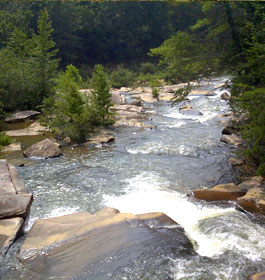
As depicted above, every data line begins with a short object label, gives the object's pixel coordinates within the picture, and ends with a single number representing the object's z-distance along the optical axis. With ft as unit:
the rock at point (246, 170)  31.45
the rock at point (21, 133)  47.39
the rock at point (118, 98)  70.18
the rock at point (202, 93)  79.05
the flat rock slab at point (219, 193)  26.09
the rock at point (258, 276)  16.01
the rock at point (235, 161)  33.83
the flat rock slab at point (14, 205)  21.42
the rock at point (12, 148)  40.01
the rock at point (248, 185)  26.96
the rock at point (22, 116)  55.36
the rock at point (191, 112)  59.41
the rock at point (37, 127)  50.19
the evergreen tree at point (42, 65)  60.80
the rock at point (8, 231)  18.86
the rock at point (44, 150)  37.60
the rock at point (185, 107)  62.84
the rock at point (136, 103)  69.46
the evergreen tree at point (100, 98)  48.70
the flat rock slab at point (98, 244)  17.37
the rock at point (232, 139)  40.83
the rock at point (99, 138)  42.22
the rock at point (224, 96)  67.74
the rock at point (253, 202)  23.75
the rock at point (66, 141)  42.70
